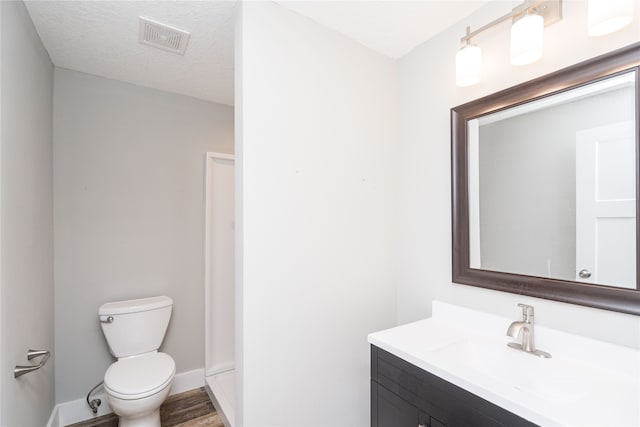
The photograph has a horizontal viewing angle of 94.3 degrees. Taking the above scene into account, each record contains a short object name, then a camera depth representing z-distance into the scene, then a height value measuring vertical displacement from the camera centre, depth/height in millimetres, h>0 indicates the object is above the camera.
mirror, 1020 +110
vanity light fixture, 1149 +740
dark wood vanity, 923 -677
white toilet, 1643 -962
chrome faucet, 1133 -458
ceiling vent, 1571 +990
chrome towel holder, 1217 -641
